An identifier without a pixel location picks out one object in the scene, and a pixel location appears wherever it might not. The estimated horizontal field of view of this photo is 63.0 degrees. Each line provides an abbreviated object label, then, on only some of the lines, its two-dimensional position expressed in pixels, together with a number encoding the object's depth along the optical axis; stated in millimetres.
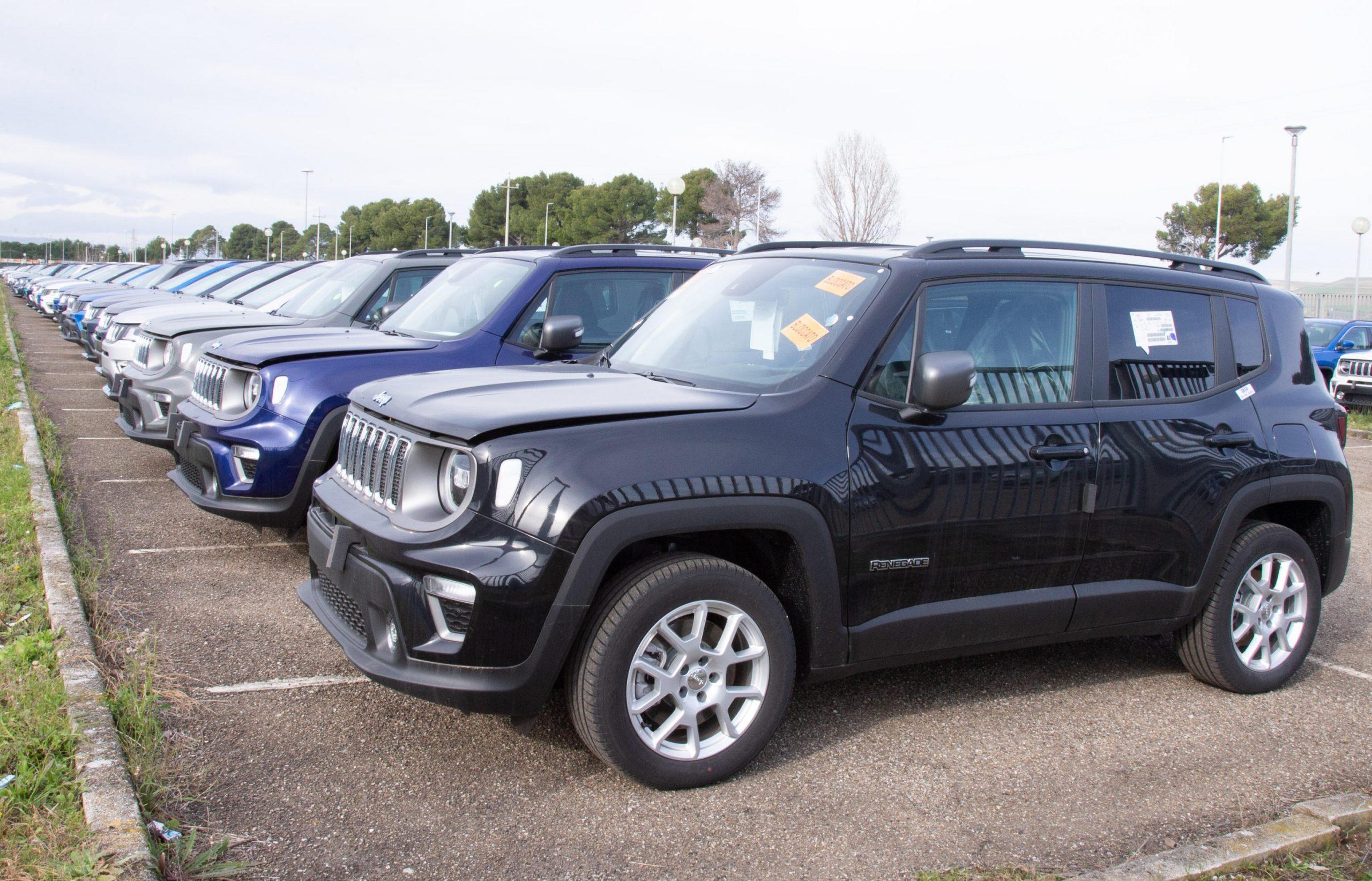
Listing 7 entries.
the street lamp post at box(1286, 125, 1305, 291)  33000
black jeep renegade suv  3377
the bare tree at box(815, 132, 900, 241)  44281
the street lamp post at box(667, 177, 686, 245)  27589
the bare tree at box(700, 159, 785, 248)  62375
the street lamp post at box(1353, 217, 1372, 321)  29578
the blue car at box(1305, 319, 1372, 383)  20625
